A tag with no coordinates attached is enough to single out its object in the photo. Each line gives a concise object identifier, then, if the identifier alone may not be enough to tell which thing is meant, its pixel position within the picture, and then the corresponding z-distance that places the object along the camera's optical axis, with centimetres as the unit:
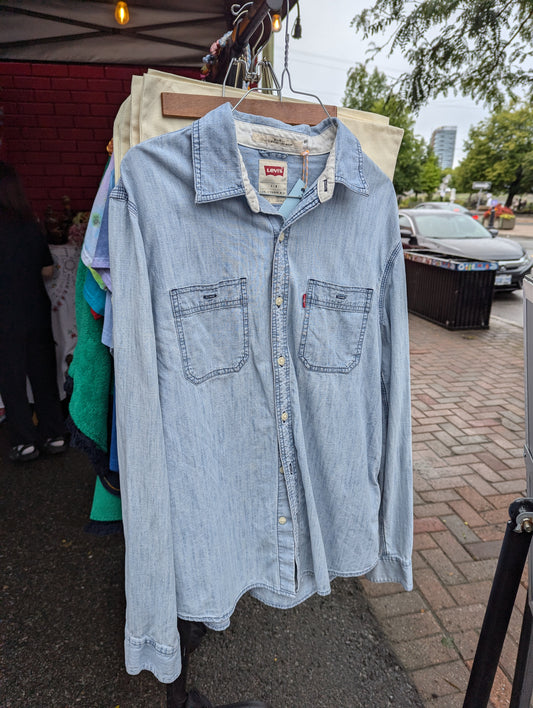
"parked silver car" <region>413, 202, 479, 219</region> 2373
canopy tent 309
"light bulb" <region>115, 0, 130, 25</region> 306
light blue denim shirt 116
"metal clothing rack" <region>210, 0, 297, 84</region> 149
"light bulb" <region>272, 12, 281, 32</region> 158
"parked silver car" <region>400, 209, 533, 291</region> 859
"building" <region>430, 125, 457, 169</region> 13375
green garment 138
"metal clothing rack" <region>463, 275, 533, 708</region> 111
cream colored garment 121
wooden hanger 123
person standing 310
